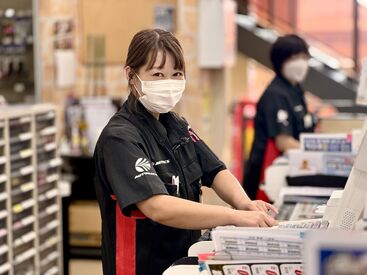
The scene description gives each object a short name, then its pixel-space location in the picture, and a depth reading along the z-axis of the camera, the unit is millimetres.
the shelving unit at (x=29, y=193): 4648
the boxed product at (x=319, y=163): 3898
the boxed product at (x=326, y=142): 3980
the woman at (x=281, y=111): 4793
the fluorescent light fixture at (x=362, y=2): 9508
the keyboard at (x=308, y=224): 2177
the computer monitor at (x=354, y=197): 2029
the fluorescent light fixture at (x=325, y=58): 10172
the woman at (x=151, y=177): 2371
